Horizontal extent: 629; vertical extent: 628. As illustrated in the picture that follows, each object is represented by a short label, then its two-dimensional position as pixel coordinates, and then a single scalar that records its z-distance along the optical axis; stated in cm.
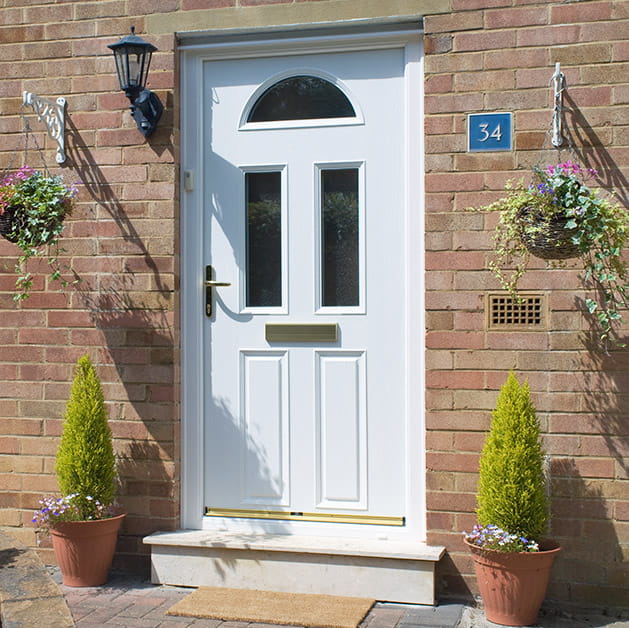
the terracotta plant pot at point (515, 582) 390
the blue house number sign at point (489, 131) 432
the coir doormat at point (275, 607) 400
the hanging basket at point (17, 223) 442
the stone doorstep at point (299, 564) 425
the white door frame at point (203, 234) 450
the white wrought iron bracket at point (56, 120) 475
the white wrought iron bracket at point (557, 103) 420
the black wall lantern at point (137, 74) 446
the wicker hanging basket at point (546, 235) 380
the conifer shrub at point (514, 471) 395
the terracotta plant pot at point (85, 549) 442
